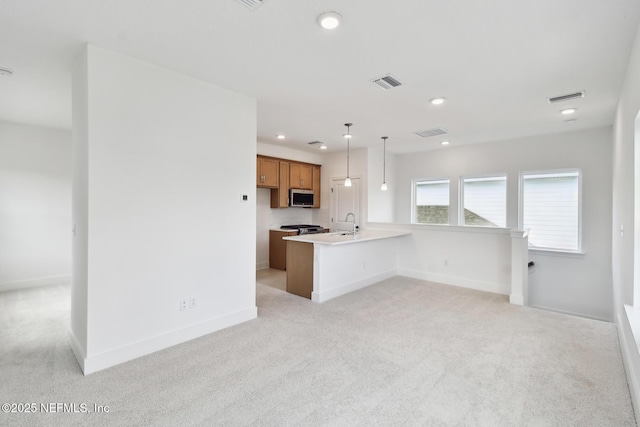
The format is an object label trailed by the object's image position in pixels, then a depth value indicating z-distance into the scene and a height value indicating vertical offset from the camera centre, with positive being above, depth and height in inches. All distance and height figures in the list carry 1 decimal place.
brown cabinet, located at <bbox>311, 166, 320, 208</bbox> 287.6 +23.7
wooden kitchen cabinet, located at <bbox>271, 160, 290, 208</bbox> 257.6 +17.4
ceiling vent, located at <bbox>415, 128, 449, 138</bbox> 202.2 +54.4
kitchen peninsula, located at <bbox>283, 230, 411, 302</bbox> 172.7 -32.2
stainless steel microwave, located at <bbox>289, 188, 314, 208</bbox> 264.8 +12.0
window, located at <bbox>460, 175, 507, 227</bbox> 234.8 +8.4
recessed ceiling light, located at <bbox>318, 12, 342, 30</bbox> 81.8 +52.9
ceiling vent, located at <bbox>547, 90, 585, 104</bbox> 136.1 +52.9
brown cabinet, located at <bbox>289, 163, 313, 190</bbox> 267.4 +32.0
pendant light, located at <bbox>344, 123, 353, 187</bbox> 188.5 +54.0
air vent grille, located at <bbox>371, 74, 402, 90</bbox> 121.8 +53.4
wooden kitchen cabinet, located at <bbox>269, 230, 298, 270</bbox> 253.1 -31.8
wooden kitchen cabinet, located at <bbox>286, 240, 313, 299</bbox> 177.9 -34.3
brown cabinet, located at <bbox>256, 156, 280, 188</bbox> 240.8 +31.7
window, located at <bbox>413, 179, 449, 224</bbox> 264.4 +9.3
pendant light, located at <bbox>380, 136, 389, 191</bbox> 270.6 +42.7
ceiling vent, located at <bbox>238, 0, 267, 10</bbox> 76.2 +52.7
